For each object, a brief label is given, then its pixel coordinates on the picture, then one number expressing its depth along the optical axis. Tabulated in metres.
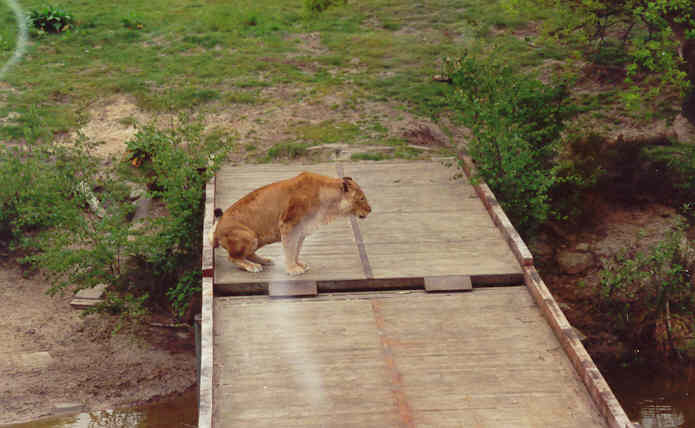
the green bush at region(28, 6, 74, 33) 21.75
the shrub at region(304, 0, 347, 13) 23.12
